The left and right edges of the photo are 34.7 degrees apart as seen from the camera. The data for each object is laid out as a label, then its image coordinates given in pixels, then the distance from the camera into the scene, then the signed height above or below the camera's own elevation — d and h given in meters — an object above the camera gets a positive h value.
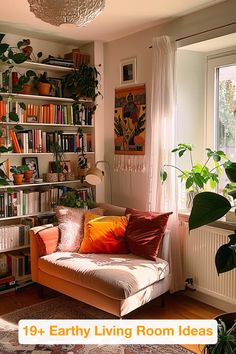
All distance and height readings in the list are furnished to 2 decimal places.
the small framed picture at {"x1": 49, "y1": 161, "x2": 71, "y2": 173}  4.06 -0.15
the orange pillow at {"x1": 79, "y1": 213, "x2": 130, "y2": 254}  3.28 -0.74
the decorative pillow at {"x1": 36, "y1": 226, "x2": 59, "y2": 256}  3.29 -0.77
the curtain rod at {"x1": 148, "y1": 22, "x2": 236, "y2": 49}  2.94 +0.99
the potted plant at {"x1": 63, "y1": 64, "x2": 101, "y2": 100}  3.99 +0.75
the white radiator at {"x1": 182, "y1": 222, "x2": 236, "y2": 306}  3.04 -0.96
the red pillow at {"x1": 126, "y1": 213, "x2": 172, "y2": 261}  3.13 -0.69
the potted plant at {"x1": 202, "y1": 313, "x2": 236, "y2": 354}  1.49 -0.76
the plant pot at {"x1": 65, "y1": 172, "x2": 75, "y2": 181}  4.03 -0.25
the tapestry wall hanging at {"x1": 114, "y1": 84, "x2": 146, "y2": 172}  3.76 +0.26
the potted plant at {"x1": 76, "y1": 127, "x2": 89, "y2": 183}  4.12 -0.11
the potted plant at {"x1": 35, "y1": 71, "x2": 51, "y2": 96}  3.85 +0.69
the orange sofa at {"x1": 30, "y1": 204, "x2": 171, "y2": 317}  2.69 -0.93
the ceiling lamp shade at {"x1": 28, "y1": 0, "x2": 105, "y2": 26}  1.88 +0.72
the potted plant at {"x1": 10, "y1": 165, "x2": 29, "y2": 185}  3.61 -0.18
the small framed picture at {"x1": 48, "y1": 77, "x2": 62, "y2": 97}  3.99 +0.70
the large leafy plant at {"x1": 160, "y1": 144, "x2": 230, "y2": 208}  3.09 -0.20
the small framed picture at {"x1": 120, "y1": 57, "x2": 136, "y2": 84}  3.81 +0.84
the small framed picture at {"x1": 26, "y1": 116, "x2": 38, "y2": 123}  3.75 +0.33
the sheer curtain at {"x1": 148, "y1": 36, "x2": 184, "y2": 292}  3.34 +0.20
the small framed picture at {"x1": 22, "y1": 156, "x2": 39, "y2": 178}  3.87 -0.11
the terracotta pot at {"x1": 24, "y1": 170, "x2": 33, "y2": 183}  3.79 -0.23
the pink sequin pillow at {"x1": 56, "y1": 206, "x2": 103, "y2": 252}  3.36 -0.68
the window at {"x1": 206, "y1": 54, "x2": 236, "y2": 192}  3.44 +0.43
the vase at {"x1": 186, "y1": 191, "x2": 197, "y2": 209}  3.34 -0.41
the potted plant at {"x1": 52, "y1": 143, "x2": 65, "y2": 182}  3.92 -0.09
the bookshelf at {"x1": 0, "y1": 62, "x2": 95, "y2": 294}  3.64 +0.00
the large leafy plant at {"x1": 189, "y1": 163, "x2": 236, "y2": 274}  1.37 -0.20
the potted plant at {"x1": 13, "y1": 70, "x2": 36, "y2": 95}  3.61 +0.67
